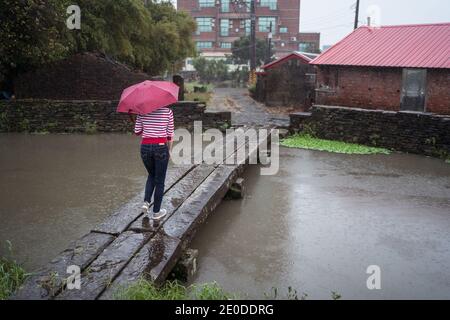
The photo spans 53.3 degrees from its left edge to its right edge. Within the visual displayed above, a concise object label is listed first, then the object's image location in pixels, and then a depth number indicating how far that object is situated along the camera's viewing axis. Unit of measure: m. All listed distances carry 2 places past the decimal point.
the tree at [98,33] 10.61
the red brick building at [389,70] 14.86
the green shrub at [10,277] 4.24
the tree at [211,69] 47.41
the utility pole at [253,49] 28.23
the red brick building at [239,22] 61.66
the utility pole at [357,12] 32.34
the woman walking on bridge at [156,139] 5.32
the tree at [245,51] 47.66
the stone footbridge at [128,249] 4.01
